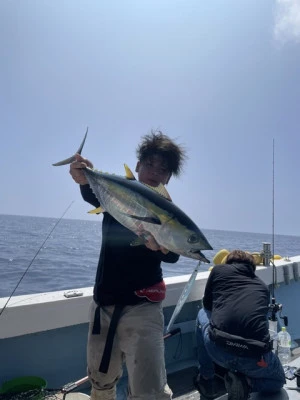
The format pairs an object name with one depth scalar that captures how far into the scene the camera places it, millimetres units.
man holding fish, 2139
